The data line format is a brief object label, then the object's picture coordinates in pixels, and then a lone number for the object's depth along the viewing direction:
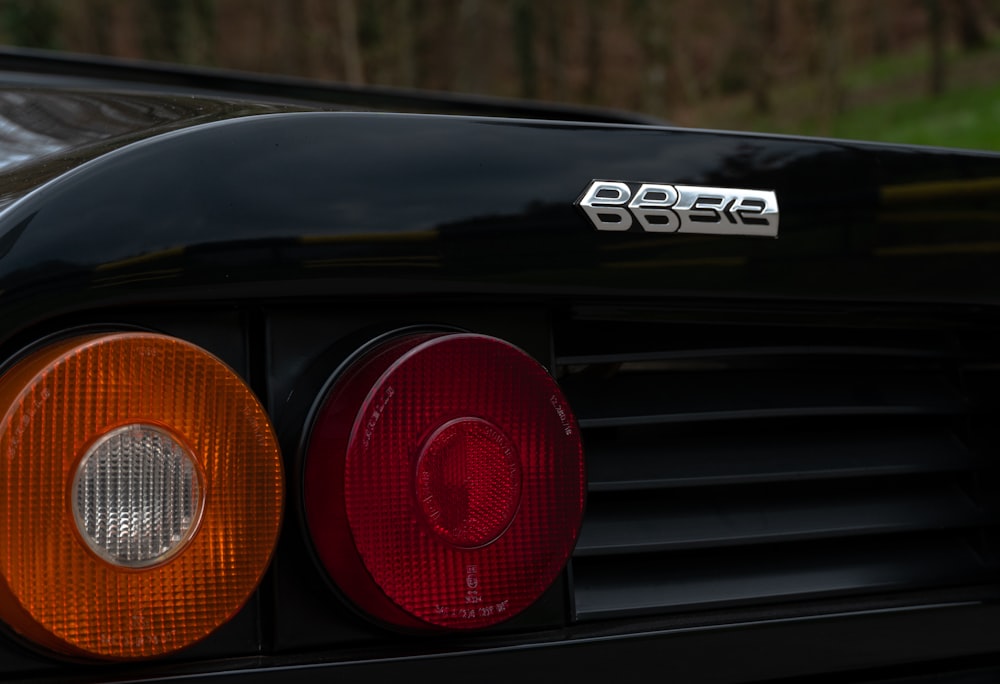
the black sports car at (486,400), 1.01
